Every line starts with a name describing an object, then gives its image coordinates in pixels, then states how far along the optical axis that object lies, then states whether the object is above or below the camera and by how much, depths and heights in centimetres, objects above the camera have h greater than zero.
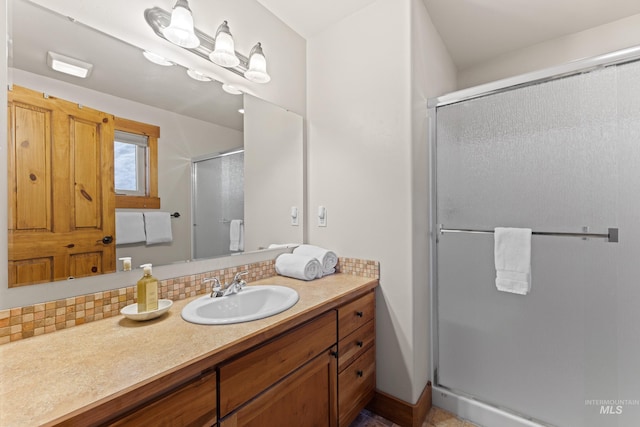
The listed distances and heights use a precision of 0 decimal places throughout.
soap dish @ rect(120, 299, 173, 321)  100 -36
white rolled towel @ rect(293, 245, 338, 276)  171 -27
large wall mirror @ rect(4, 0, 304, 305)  97 +47
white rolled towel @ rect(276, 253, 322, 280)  160 -32
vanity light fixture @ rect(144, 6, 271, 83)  121 +84
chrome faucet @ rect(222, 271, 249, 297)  131 -36
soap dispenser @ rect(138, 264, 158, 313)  103 -30
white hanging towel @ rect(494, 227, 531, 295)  146 -26
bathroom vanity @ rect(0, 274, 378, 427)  63 -42
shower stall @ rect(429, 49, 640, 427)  128 -18
